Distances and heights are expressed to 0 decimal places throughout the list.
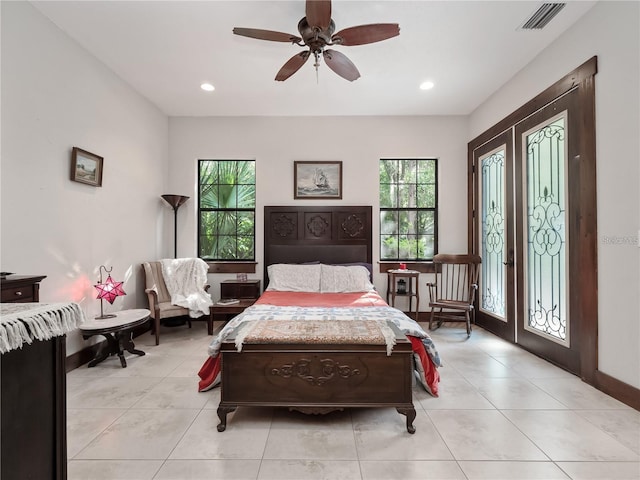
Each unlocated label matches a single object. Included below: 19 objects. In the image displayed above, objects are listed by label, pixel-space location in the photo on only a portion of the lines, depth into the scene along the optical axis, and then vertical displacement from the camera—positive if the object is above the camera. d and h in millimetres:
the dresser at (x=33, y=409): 809 -455
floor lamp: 4605 +576
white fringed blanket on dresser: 774 -209
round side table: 2986 -830
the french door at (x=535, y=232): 2895 +137
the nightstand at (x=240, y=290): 4555 -649
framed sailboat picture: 4914 +1003
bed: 2041 -757
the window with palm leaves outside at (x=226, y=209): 5020 +550
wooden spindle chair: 4176 -610
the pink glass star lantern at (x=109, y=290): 3172 -463
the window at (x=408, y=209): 4984 +555
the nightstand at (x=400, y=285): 4531 -592
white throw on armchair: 3844 -596
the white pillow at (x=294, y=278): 4242 -453
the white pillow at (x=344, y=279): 4191 -463
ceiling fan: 2234 +1576
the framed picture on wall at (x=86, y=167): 3043 +767
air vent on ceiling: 2580 +1924
